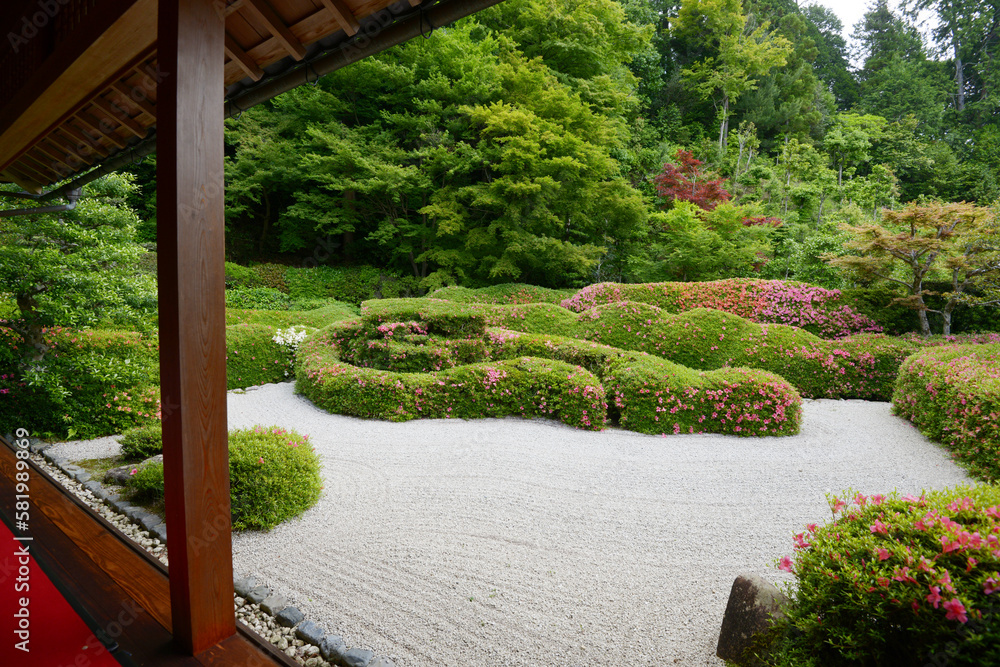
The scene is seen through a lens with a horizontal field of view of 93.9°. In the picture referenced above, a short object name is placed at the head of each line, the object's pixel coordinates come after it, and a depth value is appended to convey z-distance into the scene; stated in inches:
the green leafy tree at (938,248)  256.4
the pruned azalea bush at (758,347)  241.6
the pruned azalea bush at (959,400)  151.3
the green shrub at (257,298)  421.1
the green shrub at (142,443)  150.3
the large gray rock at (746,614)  72.1
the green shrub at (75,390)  162.9
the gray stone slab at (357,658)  73.6
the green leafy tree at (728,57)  676.7
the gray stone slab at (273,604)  86.4
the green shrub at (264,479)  117.4
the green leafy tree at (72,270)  159.3
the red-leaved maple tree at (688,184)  482.6
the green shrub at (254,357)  261.1
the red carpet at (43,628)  58.1
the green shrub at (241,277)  458.0
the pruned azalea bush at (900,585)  46.0
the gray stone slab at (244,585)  90.5
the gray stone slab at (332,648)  75.2
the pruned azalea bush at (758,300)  299.6
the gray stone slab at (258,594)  88.7
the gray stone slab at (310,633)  79.2
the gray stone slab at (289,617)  83.4
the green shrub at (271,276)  480.7
